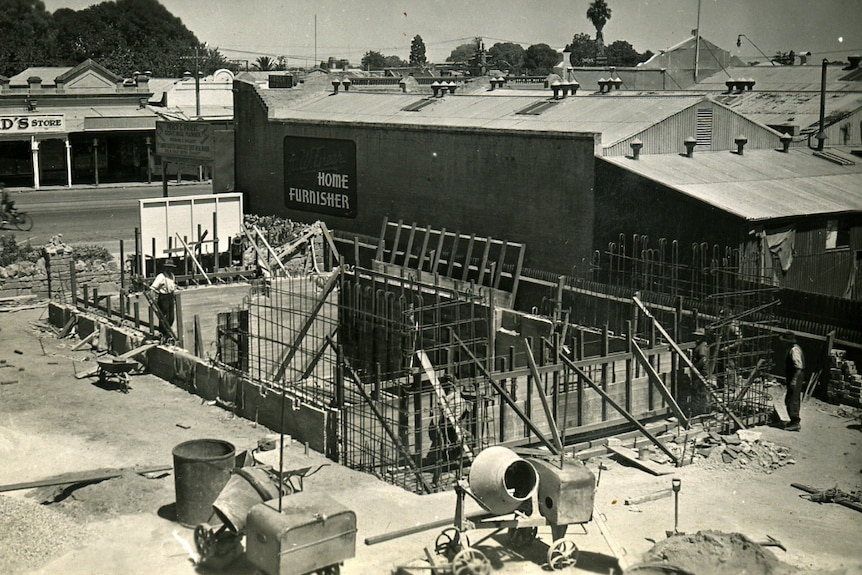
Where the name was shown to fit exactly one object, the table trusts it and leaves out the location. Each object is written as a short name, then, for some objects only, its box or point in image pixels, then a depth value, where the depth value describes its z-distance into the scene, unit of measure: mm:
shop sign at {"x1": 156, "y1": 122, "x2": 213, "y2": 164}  37562
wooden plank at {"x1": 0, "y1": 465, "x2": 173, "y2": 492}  15164
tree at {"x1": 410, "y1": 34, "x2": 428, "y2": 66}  103688
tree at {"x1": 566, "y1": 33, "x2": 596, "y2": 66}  102450
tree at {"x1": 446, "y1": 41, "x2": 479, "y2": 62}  144600
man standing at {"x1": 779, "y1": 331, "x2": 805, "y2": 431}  18938
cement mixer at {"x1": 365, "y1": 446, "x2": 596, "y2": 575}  12656
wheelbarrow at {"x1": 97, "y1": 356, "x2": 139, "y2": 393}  21516
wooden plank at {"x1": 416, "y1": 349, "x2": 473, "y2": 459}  16484
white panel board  31672
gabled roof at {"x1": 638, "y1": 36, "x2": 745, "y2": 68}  66562
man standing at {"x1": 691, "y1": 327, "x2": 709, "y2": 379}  19922
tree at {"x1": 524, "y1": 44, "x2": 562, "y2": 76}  122812
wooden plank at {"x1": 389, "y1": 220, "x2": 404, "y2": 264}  31562
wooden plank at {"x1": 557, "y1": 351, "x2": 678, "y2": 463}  16984
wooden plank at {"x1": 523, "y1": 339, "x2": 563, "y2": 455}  16412
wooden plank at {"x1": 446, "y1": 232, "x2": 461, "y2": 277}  29294
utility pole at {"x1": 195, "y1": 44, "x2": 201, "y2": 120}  56219
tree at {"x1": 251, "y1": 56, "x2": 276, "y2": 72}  101812
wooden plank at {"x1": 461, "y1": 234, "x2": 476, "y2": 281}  28516
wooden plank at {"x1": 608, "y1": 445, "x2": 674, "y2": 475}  16572
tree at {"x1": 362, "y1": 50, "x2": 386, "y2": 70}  126750
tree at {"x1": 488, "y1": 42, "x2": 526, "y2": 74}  122444
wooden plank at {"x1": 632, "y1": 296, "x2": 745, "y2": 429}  18688
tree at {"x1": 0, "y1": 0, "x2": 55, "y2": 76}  79688
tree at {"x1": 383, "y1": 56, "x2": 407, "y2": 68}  129012
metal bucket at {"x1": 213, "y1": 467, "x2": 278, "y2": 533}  12367
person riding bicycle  39188
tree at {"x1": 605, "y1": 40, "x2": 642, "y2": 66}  110688
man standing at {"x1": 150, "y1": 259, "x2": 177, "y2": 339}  25109
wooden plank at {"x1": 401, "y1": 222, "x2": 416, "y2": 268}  30906
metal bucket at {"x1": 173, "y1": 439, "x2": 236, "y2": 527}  13852
